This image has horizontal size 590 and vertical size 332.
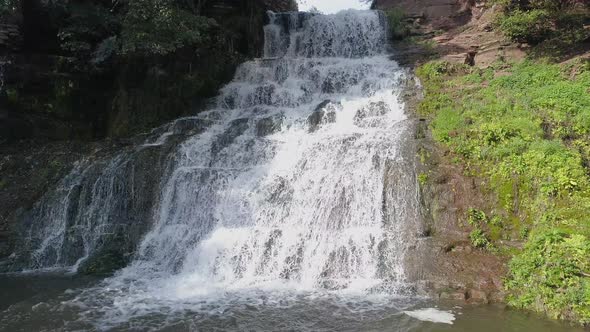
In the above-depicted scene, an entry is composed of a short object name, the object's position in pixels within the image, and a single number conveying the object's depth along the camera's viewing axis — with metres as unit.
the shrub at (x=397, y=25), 22.39
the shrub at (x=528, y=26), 16.25
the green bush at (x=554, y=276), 7.85
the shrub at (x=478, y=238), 9.77
